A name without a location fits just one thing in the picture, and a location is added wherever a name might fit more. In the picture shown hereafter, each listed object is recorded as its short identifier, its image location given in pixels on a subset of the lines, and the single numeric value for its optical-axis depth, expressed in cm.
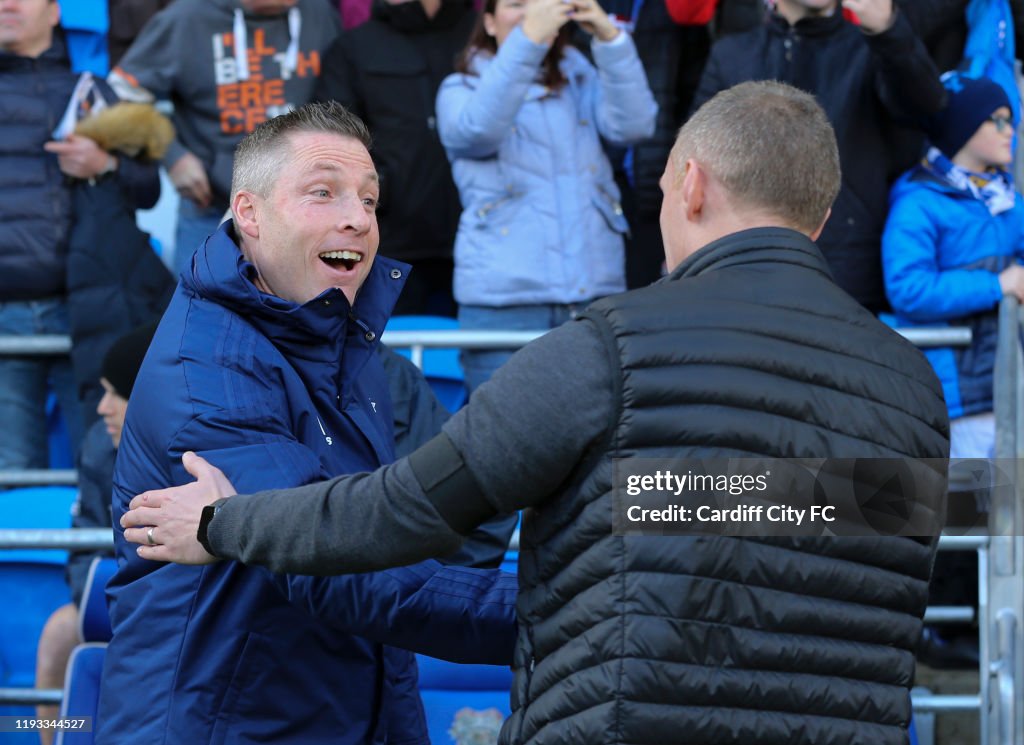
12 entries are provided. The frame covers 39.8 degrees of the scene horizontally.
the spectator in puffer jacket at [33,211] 602
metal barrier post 423
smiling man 258
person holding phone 552
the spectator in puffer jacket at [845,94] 564
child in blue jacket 538
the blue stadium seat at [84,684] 409
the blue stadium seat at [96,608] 436
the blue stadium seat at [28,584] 515
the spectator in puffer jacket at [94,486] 488
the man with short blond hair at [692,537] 218
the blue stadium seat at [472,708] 423
